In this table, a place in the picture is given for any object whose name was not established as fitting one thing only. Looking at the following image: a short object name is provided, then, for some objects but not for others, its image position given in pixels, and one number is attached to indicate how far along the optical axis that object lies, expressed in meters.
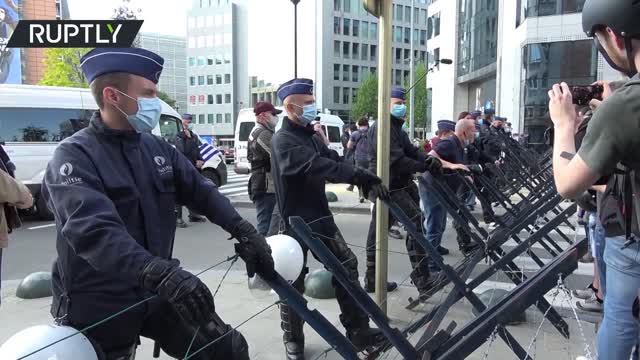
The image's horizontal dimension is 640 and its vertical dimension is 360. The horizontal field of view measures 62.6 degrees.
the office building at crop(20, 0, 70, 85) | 55.00
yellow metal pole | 3.84
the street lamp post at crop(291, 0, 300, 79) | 17.51
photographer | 1.74
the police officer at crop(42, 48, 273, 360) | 1.82
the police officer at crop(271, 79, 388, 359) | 3.56
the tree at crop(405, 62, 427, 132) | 63.44
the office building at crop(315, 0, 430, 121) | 81.12
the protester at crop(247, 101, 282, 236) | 6.13
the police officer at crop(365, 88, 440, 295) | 4.88
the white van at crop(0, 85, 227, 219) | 10.59
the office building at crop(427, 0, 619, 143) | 24.08
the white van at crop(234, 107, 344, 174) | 18.95
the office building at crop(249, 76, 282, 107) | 87.62
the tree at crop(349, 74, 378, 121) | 70.56
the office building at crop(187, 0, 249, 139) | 91.12
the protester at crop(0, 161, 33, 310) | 3.19
